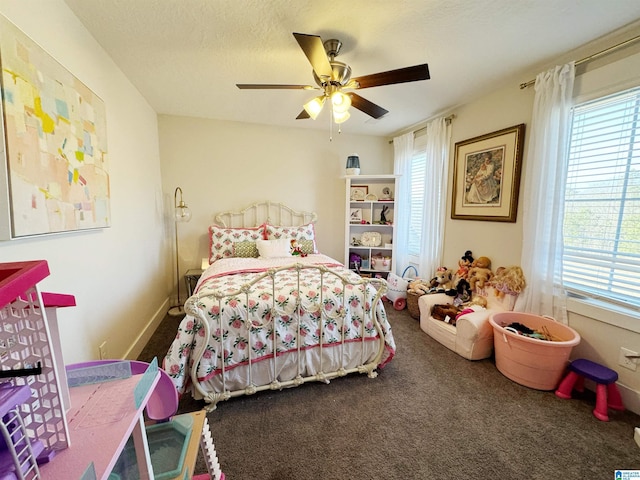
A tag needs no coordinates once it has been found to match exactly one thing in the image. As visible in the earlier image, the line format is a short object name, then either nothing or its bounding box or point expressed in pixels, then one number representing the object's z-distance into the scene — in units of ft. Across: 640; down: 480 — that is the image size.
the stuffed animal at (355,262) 12.60
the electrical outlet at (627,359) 5.59
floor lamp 10.36
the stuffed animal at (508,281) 7.41
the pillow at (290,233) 11.16
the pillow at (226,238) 10.36
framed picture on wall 7.82
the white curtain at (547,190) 6.50
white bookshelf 12.43
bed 5.41
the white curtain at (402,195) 12.10
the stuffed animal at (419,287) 10.16
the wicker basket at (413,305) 10.16
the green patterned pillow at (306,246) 10.98
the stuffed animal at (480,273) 8.52
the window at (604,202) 5.63
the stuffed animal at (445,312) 8.41
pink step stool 5.44
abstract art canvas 3.43
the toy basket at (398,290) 11.41
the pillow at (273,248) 10.18
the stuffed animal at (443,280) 9.96
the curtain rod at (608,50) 5.38
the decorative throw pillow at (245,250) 10.37
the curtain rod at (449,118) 9.80
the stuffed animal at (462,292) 8.91
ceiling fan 4.93
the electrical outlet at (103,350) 5.66
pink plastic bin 5.99
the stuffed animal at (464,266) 9.16
